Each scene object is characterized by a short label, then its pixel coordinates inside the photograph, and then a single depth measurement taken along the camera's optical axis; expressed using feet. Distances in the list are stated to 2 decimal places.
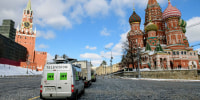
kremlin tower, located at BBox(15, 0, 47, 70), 289.47
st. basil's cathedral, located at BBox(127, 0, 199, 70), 158.20
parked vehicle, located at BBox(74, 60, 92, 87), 49.98
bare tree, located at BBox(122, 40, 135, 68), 151.60
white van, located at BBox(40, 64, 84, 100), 21.04
